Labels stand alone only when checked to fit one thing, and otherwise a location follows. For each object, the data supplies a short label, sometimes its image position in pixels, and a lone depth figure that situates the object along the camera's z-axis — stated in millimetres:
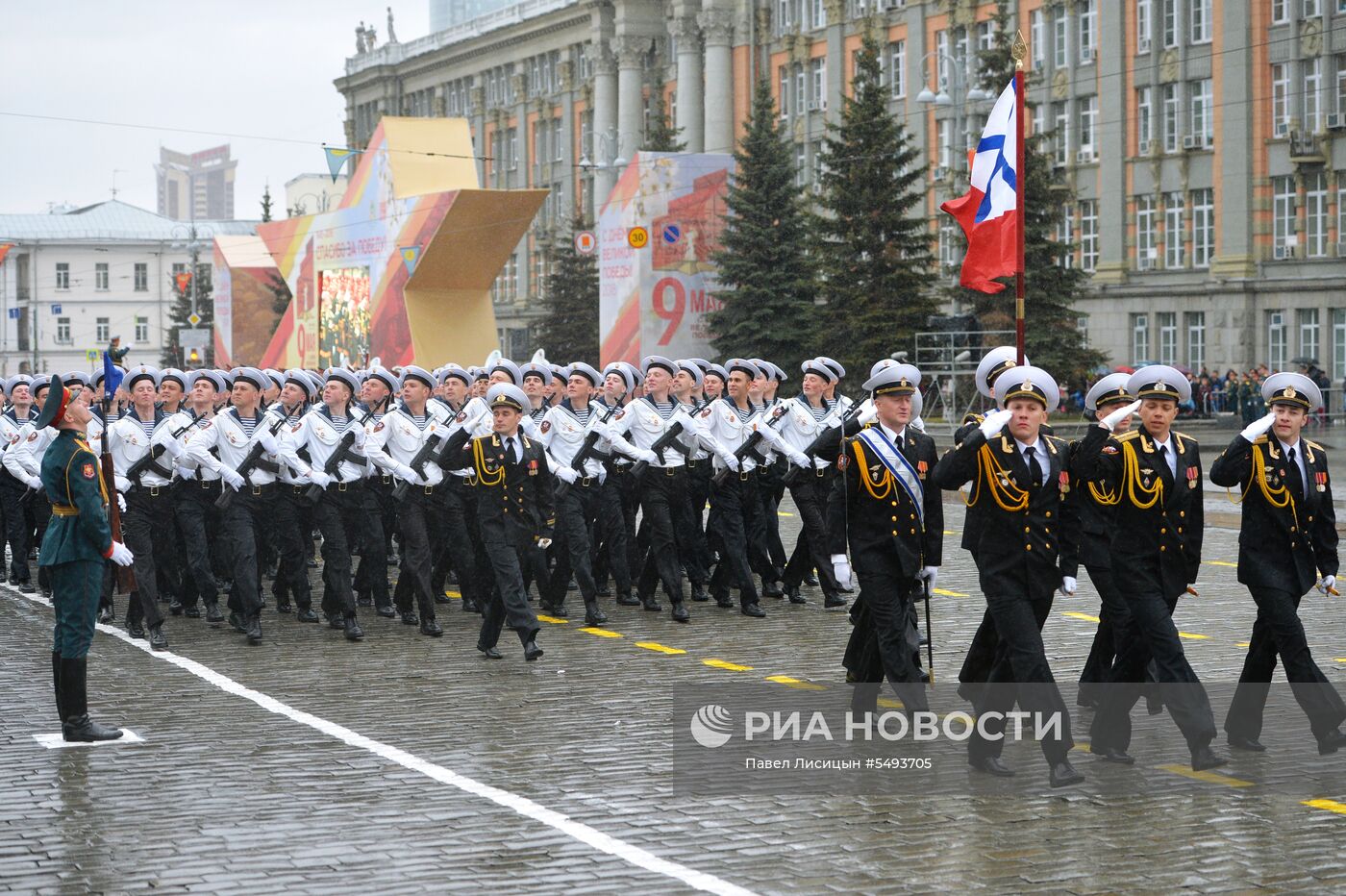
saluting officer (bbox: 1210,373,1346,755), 9039
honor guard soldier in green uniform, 9883
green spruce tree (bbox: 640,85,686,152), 58469
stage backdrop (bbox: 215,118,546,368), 43312
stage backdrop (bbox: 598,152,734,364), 47969
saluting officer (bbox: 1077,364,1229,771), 8938
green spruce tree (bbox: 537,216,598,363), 65750
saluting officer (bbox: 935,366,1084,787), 8672
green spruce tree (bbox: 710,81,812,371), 48469
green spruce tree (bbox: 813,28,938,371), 45531
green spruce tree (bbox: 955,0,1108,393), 41969
